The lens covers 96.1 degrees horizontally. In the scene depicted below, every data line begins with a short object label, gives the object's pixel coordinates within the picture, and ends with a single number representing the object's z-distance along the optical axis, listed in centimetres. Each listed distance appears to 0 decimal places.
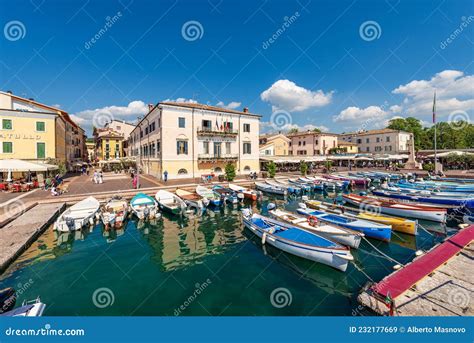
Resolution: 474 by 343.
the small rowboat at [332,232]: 1083
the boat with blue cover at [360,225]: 1188
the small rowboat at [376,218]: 1290
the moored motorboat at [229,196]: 2080
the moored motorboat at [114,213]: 1416
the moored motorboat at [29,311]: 590
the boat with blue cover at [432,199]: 1672
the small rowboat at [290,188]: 2603
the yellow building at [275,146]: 4927
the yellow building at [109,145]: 6556
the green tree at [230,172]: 2816
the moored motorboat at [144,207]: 1579
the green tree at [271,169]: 3278
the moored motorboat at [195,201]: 1781
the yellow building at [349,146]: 6383
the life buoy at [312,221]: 1195
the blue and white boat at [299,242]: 893
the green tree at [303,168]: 3632
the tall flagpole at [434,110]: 3148
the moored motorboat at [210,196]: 1966
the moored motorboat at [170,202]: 1700
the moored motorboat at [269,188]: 2562
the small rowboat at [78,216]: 1316
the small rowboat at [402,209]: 1507
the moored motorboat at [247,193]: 2245
